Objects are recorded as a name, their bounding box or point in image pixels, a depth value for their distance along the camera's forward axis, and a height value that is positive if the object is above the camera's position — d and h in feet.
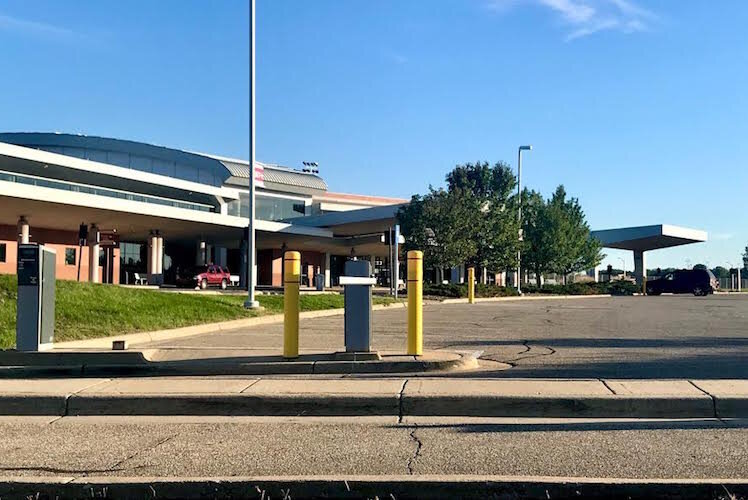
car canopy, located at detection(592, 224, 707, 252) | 214.28 +13.59
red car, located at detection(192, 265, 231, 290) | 150.41 +1.26
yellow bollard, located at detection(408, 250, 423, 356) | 36.29 -0.94
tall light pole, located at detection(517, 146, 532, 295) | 156.26 +20.73
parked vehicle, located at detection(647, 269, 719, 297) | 163.02 -0.16
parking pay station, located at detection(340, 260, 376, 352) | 35.94 -1.16
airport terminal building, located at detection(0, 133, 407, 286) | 136.56 +14.04
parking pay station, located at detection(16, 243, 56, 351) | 37.17 -0.78
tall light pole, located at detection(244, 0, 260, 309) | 71.10 +14.07
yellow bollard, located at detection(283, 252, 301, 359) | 36.55 -1.14
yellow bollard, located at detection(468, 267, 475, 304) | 116.26 -0.69
